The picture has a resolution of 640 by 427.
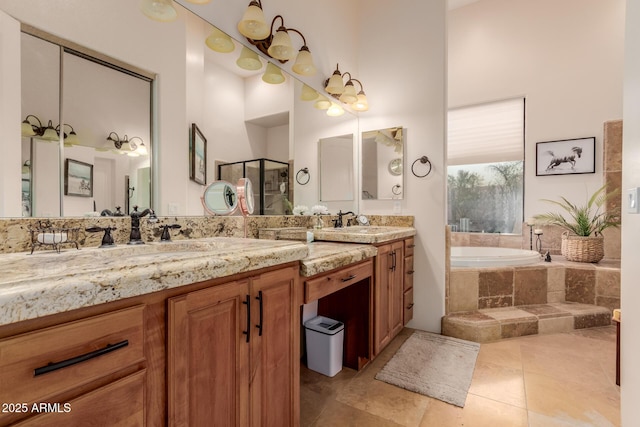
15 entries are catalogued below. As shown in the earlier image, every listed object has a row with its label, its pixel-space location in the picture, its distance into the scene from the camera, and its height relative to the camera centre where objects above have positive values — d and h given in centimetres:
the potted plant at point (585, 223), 298 -13
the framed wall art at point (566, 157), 334 +65
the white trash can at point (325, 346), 192 -91
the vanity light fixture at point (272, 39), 173 +111
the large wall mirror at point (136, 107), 105 +48
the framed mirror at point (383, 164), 284 +47
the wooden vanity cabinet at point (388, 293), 201 -62
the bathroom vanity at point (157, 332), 56 -31
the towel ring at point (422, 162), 269 +45
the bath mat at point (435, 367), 176 -108
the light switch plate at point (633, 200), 108 +5
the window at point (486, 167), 378 +60
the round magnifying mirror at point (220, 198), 157 +6
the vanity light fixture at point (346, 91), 259 +110
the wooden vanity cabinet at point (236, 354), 81 -47
